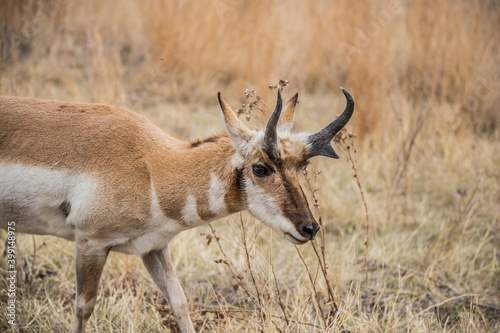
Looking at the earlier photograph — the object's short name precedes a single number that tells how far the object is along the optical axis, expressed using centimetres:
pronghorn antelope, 564
